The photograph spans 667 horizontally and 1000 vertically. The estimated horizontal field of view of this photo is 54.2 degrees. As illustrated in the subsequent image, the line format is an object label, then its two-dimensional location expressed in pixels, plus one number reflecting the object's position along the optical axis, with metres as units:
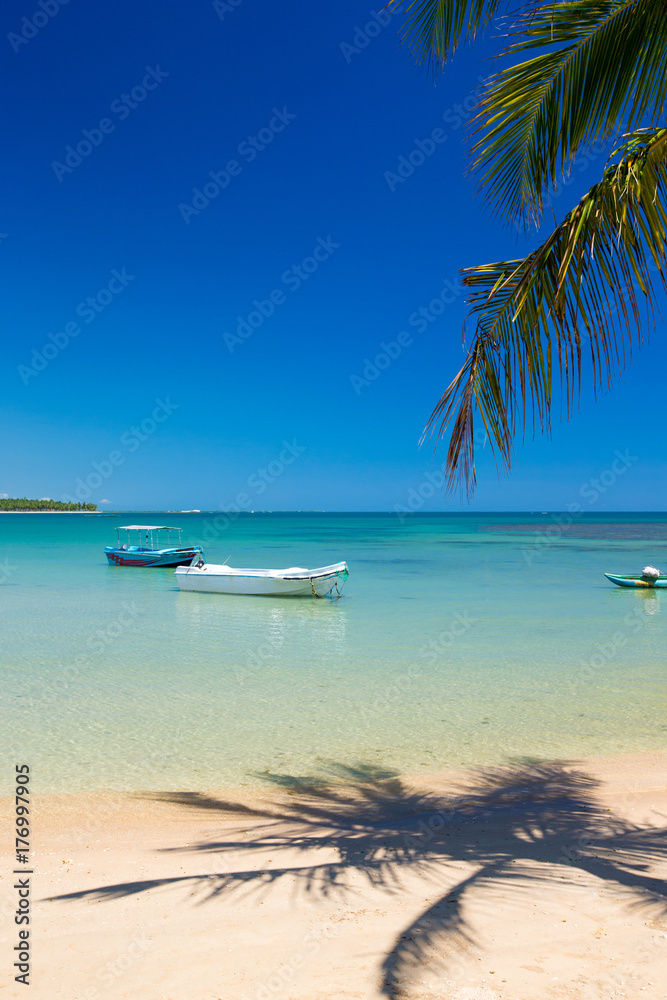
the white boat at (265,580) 24.19
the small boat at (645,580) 26.69
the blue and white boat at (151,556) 37.31
